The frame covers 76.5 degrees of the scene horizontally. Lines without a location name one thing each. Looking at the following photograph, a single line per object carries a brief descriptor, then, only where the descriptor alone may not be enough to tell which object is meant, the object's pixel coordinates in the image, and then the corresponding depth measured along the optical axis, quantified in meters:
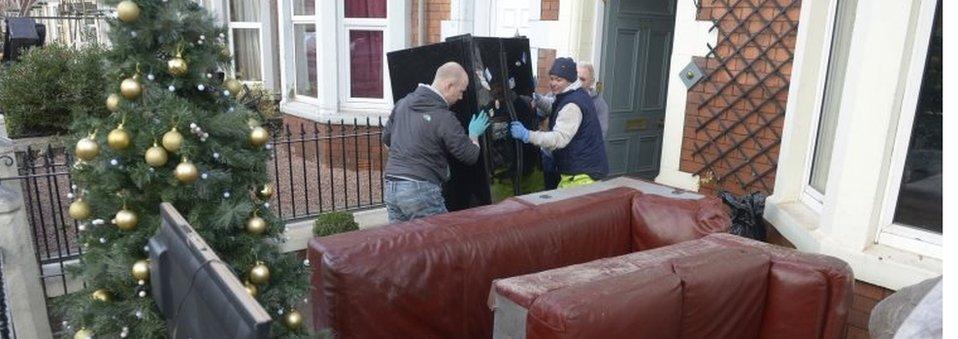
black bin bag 4.04
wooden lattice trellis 4.09
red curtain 6.80
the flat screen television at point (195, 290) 1.25
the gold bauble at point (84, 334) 1.92
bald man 3.65
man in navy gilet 4.06
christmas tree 1.85
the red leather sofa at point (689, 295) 2.17
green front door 5.58
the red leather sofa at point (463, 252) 2.80
